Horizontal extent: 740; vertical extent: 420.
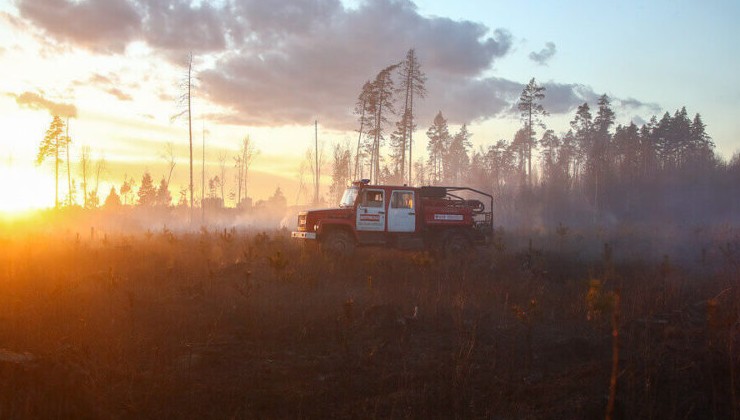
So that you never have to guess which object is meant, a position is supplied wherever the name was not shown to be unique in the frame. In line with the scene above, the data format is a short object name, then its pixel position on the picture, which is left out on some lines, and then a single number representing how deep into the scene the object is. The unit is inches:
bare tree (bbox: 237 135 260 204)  2787.9
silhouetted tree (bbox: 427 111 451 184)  2625.5
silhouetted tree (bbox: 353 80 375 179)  1787.6
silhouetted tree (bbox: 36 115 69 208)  2105.1
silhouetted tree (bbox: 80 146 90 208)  2619.3
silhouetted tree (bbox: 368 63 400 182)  1732.2
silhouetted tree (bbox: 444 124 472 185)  2810.0
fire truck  658.2
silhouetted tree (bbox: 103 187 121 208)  3199.6
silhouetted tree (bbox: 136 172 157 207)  3260.3
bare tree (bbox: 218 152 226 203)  3102.9
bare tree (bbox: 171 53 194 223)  1563.7
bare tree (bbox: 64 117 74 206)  2145.7
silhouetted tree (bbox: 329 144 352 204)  2867.6
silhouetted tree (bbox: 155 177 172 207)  3171.5
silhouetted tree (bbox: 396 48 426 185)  1654.3
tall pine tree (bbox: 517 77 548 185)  2005.4
